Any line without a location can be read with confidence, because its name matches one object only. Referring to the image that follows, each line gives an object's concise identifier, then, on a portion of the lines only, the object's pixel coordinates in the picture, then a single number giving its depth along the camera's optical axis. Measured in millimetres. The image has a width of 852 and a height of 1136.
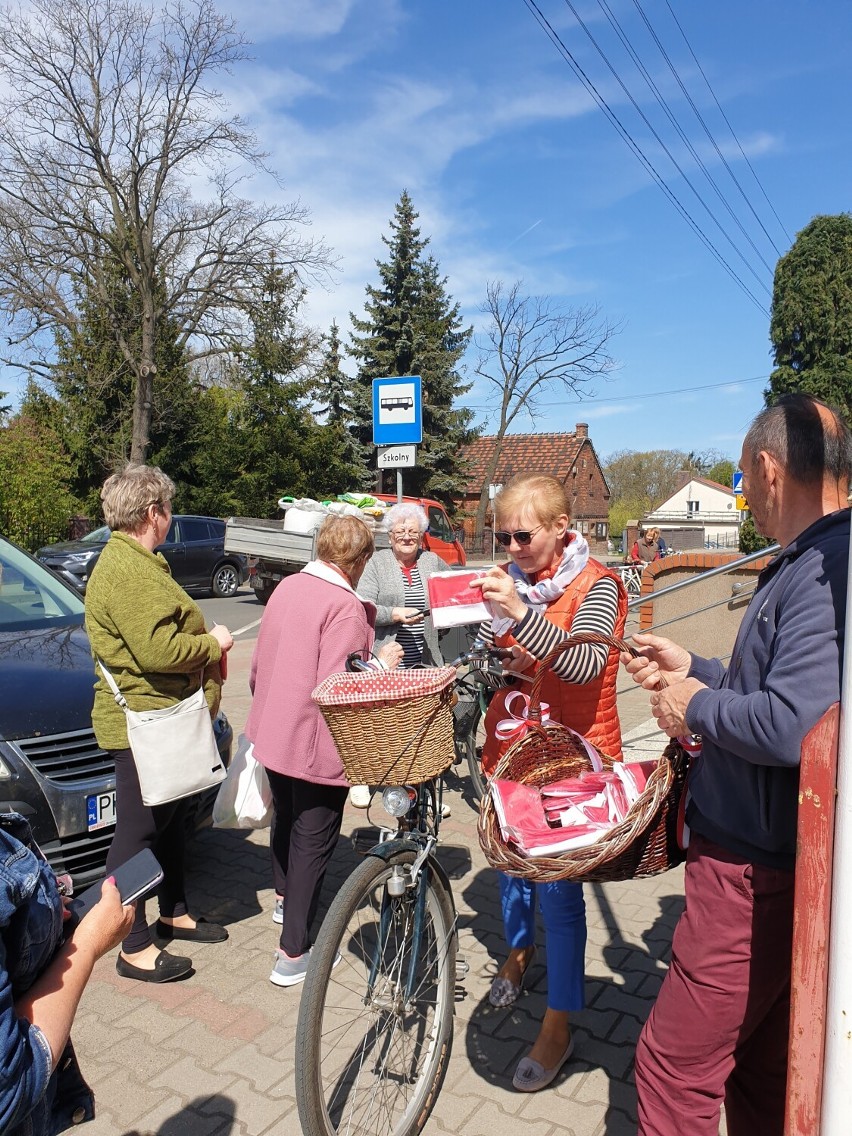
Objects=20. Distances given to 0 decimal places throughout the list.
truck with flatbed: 13242
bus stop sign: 8422
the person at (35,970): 1281
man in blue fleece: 1743
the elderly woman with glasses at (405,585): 5371
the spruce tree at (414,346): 31703
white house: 53406
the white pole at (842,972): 1473
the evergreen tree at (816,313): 21688
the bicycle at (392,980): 2461
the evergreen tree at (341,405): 30875
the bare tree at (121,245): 22797
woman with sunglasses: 2705
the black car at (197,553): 17031
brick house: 49750
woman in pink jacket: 3348
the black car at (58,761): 3539
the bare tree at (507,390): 37531
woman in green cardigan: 3262
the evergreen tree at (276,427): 26906
